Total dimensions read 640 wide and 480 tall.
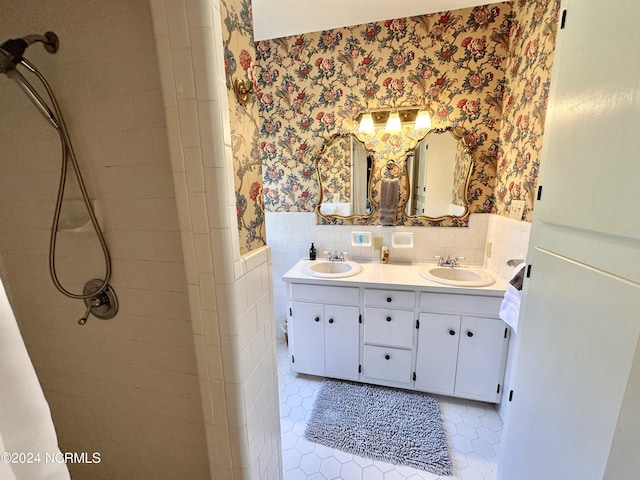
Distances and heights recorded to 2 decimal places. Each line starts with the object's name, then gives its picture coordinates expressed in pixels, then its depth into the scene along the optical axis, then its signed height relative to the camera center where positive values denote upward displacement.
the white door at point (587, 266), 0.57 -0.22
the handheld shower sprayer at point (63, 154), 0.73 +0.11
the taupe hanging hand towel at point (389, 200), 2.11 -0.13
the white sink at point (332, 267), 2.10 -0.66
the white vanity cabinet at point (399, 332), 1.69 -1.02
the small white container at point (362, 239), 2.23 -0.46
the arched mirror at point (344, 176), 2.15 +0.08
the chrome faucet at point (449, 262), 2.05 -0.61
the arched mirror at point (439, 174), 1.98 +0.07
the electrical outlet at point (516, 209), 1.60 -0.16
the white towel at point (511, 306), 1.34 -0.65
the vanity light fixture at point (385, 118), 1.99 +0.52
